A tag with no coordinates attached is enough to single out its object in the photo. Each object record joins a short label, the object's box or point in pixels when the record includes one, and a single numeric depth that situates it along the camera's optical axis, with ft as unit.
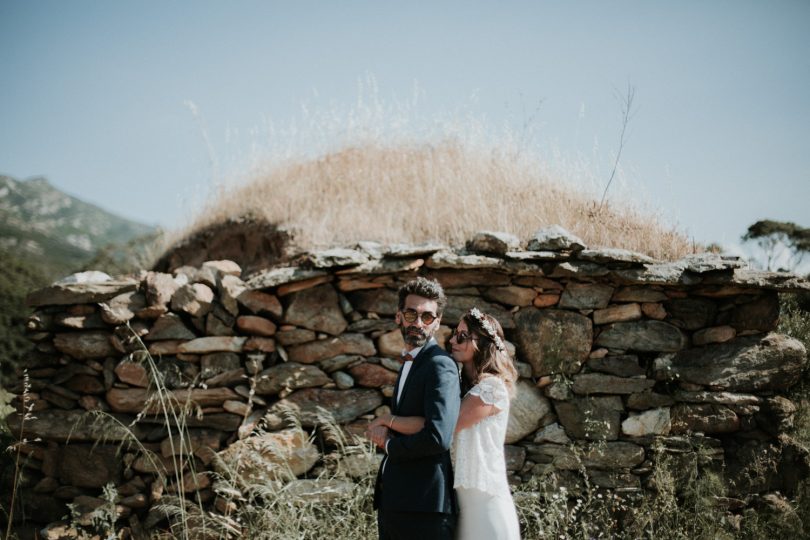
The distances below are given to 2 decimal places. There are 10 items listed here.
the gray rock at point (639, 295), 14.93
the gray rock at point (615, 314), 14.90
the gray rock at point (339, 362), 14.15
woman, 8.14
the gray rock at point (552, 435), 14.17
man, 7.55
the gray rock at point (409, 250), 14.12
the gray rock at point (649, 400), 14.47
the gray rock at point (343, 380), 14.03
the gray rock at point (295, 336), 14.17
